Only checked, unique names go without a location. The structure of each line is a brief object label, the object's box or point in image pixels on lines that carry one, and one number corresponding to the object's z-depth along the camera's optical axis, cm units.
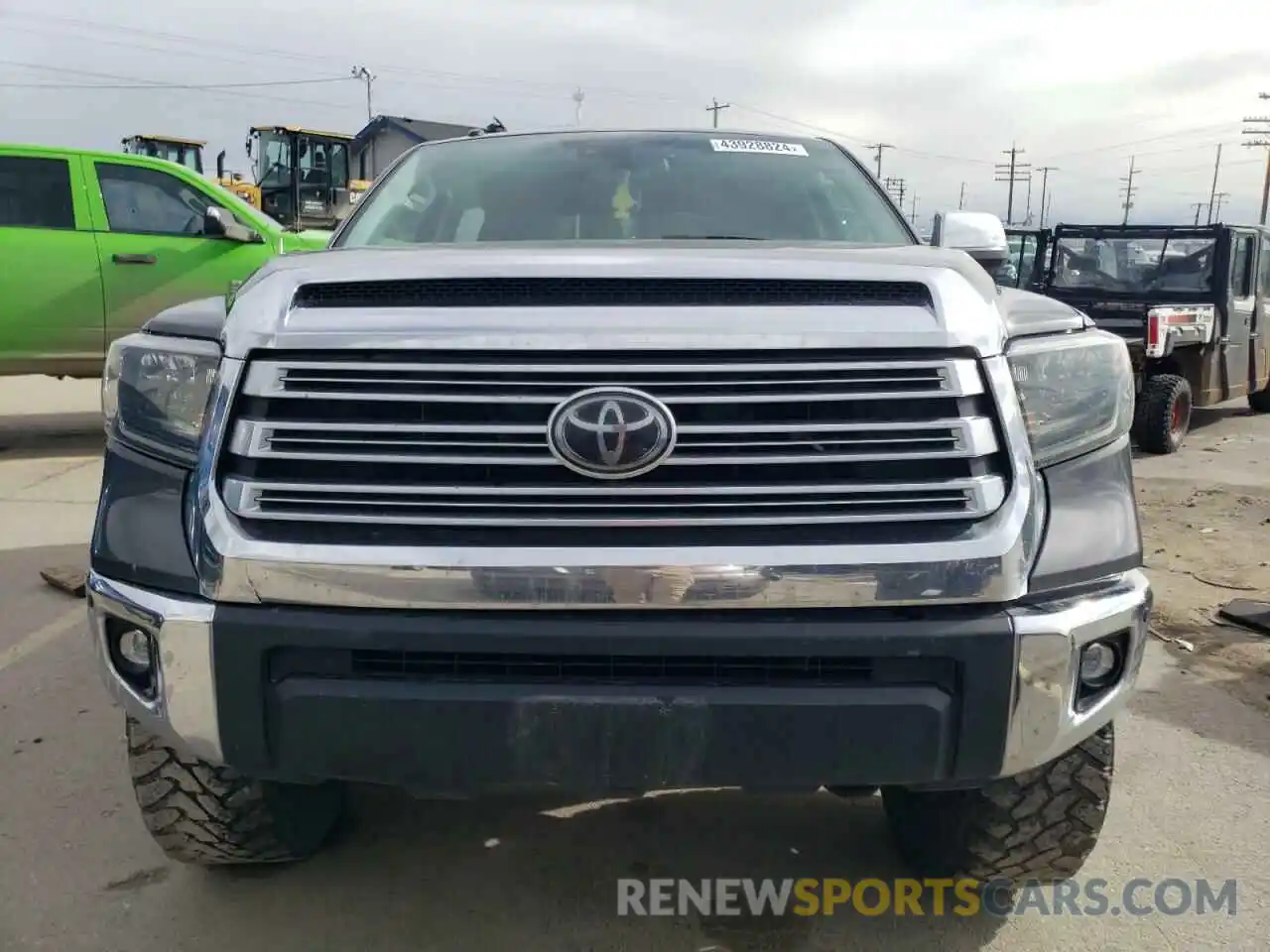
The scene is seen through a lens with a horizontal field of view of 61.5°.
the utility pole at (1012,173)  6706
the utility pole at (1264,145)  5334
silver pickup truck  177
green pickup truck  704
